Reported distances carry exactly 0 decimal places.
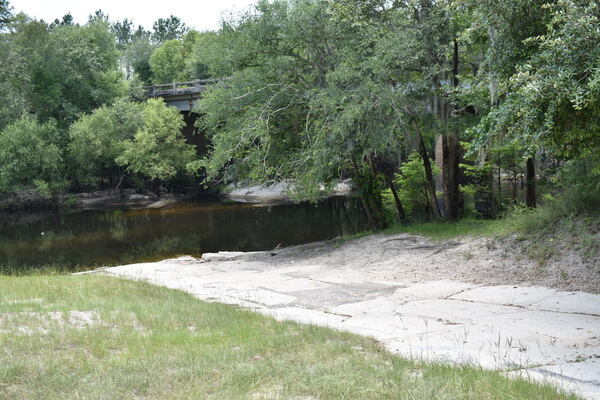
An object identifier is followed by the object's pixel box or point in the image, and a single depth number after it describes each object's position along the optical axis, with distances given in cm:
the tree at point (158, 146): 4966
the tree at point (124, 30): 17618
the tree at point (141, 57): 8400
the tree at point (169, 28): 14750
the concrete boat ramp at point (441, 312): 686
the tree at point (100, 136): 5019
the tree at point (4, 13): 5384
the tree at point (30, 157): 4566
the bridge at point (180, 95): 5262
